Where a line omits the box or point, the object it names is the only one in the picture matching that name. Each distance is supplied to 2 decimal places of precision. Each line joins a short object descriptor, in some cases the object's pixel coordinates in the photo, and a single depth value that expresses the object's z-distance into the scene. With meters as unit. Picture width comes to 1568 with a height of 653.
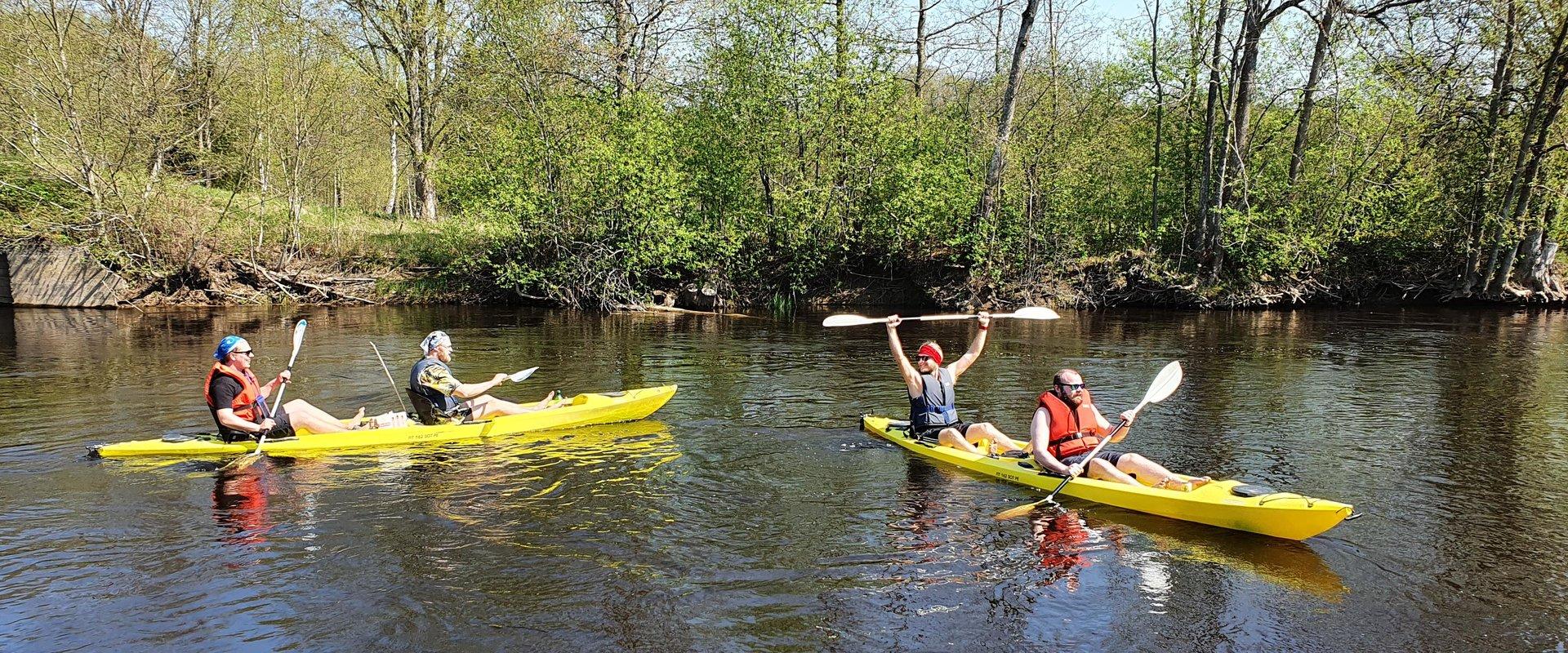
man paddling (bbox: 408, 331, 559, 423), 9.28
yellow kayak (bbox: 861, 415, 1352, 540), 6.06
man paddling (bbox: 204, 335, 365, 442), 8.28
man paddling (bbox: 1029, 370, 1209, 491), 7.23
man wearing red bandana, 8.72
